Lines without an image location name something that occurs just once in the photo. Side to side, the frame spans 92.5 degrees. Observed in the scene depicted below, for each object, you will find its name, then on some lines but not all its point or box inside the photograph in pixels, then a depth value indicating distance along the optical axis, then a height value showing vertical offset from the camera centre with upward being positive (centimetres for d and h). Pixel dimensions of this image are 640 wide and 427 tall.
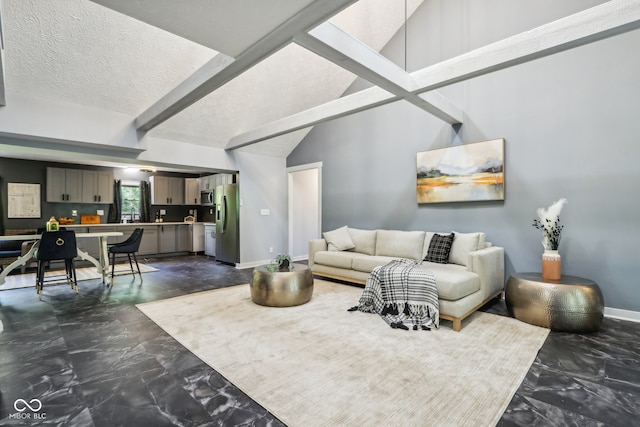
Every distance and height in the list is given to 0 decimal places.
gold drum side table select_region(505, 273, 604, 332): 279 -88
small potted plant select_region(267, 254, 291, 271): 377 -65
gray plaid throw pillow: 409 -52
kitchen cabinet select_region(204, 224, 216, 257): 775 -72
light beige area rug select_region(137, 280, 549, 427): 174 -114
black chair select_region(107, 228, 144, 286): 479 -54
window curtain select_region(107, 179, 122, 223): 770 +12
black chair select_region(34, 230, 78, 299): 410 -50
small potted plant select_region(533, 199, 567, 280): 313 -35
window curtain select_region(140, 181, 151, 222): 812 +31
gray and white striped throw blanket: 304 -92
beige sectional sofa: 303 -68
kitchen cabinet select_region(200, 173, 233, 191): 702 +77
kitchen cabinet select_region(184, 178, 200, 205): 860 +57
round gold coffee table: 357 -90
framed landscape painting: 406 +53
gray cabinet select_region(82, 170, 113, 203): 711 +60
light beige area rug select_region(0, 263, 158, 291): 480 -115
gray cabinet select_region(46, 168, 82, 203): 664 +59
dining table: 436 -68
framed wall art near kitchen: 630 +25
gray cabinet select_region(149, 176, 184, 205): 809 +57
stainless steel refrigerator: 636 -27
